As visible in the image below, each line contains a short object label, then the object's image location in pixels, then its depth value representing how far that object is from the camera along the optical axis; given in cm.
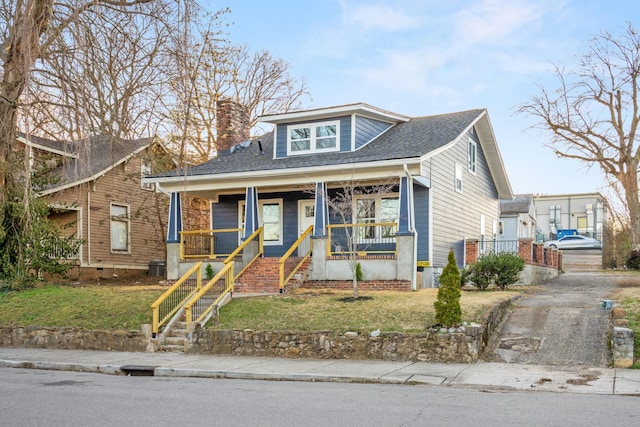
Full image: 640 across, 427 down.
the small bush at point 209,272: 2033
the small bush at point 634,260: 3031
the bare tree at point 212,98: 3126
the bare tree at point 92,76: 1420
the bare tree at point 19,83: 1406
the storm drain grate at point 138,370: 1215
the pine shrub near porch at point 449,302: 1255
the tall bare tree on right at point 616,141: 2956
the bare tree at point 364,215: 2127
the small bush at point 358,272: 1923
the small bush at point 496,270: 1922
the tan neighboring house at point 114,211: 2703
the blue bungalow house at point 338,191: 1942
